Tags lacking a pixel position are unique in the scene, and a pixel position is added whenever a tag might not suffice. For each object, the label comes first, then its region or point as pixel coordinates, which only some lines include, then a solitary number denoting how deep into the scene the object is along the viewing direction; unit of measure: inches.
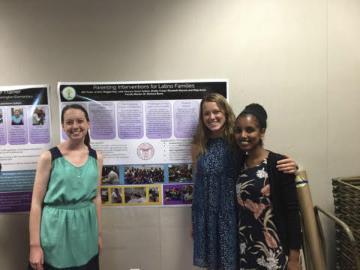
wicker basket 64.1
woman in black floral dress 54.1
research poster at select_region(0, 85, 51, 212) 74.0
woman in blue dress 60.6
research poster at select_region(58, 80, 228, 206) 73.3
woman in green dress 60.3
